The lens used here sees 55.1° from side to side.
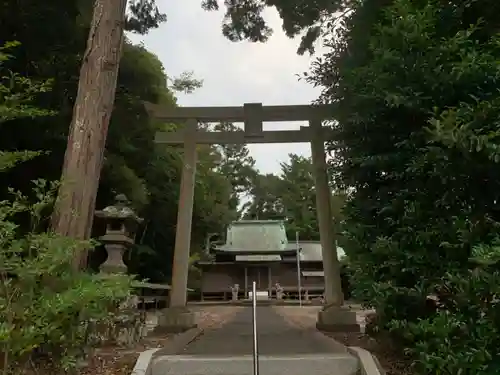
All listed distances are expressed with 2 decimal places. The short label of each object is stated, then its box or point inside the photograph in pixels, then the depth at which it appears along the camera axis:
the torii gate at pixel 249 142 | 8.61
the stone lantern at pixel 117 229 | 7.04
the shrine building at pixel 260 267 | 24.23
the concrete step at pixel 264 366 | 4.13
